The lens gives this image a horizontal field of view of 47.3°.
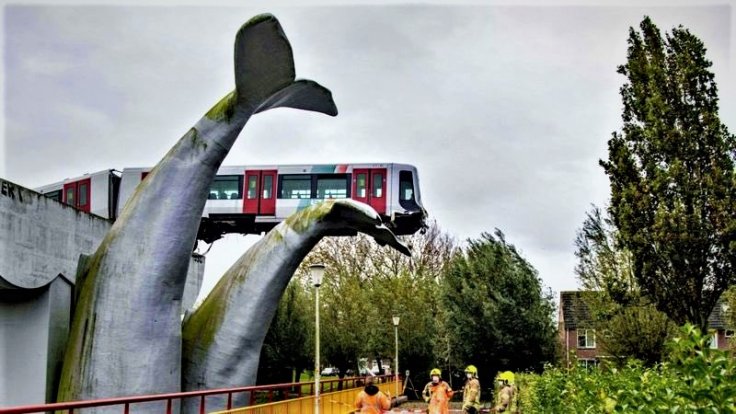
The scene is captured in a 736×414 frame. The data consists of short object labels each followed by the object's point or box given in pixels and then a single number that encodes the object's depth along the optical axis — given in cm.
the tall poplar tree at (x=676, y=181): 1958
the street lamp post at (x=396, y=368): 3301
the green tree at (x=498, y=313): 3134
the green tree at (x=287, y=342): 3516
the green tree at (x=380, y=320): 4009
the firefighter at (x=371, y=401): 1204
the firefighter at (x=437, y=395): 1402
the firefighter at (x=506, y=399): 1484
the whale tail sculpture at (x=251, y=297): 1717
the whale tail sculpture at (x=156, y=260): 1477
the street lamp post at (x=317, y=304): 1741
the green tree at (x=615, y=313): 3203
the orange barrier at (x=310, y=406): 1416
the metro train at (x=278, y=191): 3472
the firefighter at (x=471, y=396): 1484
